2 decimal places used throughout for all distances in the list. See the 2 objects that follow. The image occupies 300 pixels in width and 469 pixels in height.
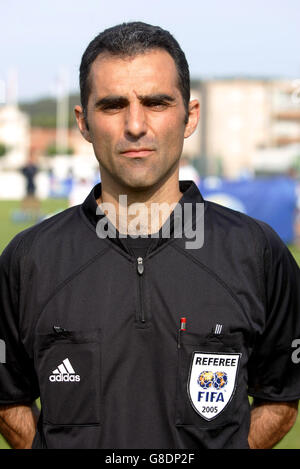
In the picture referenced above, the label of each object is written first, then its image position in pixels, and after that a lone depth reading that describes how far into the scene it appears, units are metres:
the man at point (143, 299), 2.38
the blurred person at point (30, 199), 25.30
